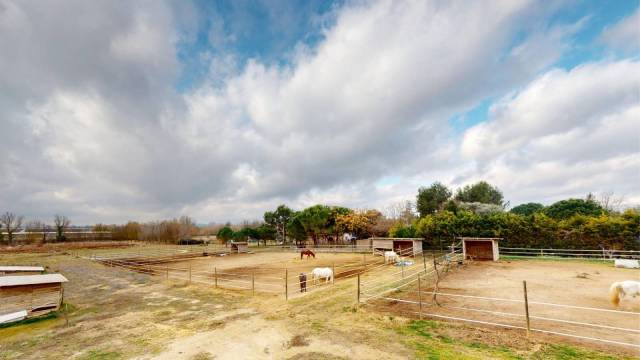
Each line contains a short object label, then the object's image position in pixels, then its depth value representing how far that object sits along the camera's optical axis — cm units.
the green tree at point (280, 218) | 5978
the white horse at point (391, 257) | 2445
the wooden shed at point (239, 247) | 4318
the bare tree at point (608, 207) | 5100
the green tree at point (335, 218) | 4472
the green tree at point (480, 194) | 5516
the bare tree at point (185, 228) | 9464
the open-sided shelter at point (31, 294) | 1134
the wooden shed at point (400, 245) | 2878
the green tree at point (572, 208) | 3381
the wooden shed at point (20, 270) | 1814
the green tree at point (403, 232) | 3509
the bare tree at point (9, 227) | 7096
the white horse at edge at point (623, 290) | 1012
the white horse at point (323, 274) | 1700
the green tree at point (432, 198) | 5056
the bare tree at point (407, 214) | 6597
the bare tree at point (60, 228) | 8056
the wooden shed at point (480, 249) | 2398
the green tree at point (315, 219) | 4484
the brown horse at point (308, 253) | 3234
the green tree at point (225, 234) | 5988
